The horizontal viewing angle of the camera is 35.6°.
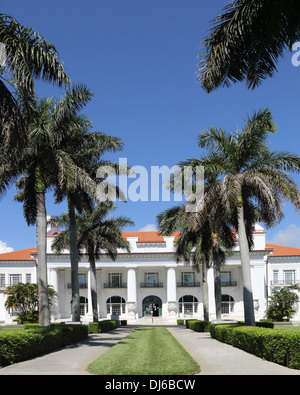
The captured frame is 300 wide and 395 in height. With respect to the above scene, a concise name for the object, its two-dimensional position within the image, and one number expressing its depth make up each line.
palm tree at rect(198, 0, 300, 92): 11.19
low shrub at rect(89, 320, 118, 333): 32.50
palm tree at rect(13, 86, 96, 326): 22.06
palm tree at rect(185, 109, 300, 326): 19.97
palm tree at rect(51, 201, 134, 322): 37.25
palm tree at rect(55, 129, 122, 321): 26.06
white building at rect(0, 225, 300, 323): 64.62
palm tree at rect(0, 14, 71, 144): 14.53
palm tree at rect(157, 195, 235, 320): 21.25
